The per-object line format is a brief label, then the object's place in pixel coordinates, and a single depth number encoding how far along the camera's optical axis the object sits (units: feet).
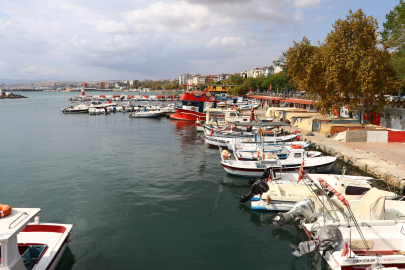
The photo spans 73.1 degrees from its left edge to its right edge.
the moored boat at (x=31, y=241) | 21.62
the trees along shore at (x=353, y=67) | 86.74
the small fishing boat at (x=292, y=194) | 42.29
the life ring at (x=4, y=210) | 22.99
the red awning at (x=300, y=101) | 155.45
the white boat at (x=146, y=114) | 192.34
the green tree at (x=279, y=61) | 254.02
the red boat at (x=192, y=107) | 160.45
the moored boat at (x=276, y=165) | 56.75
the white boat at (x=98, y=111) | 209.56
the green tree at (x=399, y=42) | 99.19
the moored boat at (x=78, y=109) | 223.40
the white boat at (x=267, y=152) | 64.54
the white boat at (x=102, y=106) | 238.07
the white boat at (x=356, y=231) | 26.66
